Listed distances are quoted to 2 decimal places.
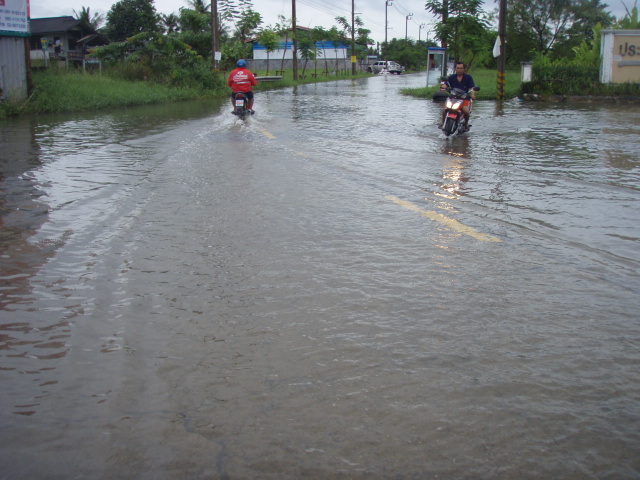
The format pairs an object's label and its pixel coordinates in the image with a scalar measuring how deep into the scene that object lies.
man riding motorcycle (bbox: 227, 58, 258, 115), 18.67
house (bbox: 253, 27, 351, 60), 92.86
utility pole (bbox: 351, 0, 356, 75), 86.44
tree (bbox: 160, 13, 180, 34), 66.00
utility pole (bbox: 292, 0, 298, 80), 56.03
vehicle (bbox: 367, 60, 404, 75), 104.29
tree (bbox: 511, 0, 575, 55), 56.09
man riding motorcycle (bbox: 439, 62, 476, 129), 14.59
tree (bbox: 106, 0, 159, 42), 84.44
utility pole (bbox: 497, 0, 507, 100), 27.73
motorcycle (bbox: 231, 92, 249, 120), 18.38
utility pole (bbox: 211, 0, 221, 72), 35.84
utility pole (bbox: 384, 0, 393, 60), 128.68
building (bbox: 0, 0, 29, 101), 20.58
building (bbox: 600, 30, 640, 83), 26.70
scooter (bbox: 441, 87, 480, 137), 14.11
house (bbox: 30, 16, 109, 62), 58.00
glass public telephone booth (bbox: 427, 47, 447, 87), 36.09
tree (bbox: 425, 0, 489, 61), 33.59
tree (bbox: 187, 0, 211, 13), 60.59
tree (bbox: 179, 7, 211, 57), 53.25
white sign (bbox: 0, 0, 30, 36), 20.41
